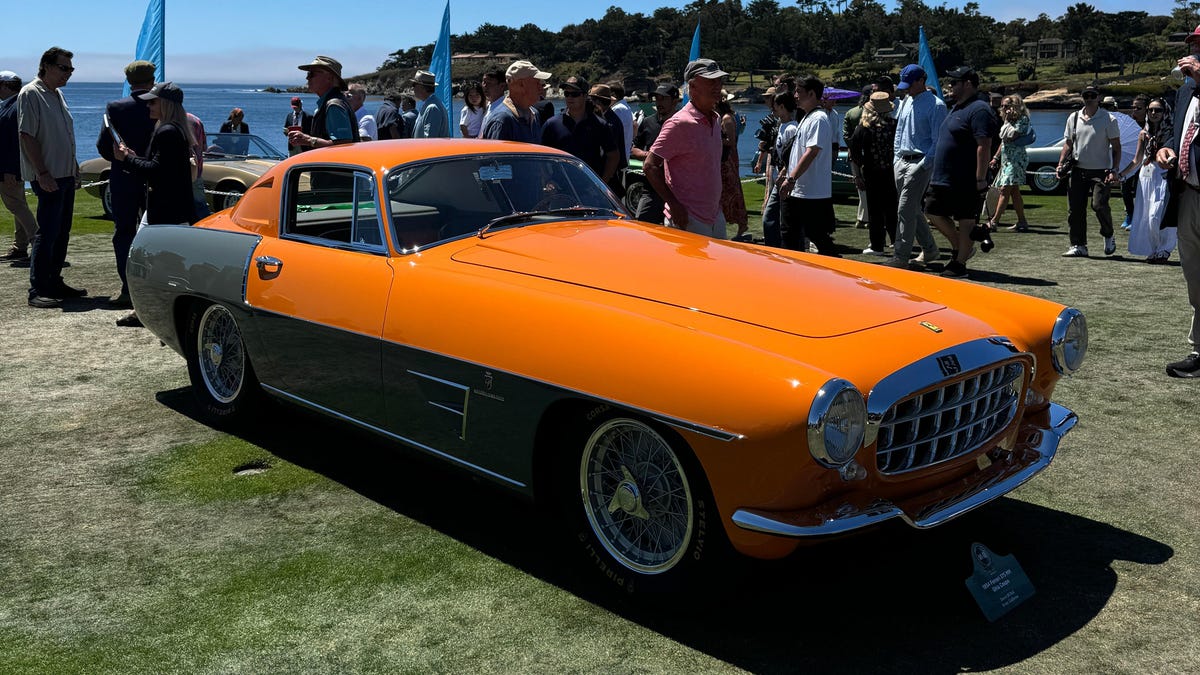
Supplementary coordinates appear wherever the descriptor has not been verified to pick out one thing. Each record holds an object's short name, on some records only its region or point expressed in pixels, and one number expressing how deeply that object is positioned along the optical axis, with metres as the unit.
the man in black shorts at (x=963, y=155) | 8.97
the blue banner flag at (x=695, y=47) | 16.20
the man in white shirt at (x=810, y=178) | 8.89
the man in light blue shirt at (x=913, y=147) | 9.66
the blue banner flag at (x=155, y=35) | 12.51
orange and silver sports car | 3.12
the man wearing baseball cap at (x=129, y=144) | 7.93
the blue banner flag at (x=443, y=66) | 14.92
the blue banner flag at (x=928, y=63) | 14.53
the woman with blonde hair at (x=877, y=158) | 10.59
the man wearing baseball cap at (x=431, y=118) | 9.69
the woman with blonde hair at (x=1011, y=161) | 13.08
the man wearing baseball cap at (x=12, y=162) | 9.11
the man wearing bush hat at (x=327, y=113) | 7.45
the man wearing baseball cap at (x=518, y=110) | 7.75
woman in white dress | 10.32
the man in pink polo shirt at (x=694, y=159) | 6.55
